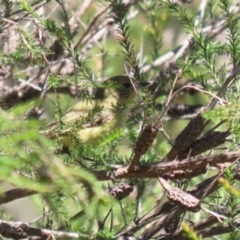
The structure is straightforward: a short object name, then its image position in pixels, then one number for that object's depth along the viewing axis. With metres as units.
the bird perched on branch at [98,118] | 4.62
